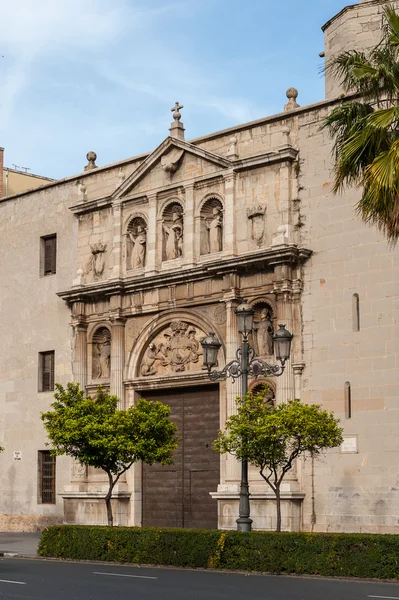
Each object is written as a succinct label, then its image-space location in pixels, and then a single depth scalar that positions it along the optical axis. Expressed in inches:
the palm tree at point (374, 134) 724.0
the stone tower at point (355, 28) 1202.6
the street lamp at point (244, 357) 928.9
